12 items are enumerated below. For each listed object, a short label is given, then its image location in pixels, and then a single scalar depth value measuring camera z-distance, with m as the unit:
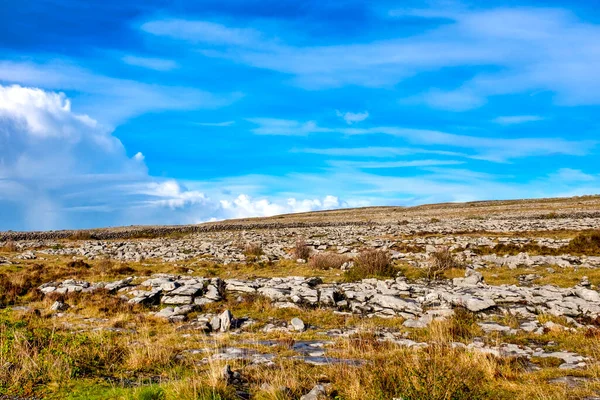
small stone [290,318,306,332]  12.05
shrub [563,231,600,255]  24.48
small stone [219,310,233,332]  12.33
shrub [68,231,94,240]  50.53
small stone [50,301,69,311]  15.16
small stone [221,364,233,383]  7.51
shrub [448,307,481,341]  10.78
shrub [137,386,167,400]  6.79
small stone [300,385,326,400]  6.79
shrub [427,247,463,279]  20.72
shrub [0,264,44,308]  17.08
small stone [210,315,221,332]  12.36
